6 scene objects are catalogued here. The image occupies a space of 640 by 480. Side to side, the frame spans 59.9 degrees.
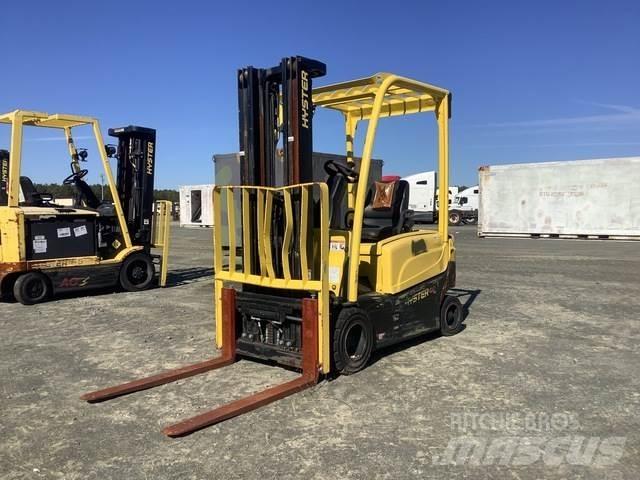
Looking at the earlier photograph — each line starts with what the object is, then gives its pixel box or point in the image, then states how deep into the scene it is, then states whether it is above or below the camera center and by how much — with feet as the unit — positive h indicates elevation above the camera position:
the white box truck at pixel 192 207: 118.32 +2.14
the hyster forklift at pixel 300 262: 15.55 -1.48
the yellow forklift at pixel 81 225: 29.50 -0.40
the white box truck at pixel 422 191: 109.81 +4.42
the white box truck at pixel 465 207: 124.06 +1.21
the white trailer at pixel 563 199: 72.84 +1.64
